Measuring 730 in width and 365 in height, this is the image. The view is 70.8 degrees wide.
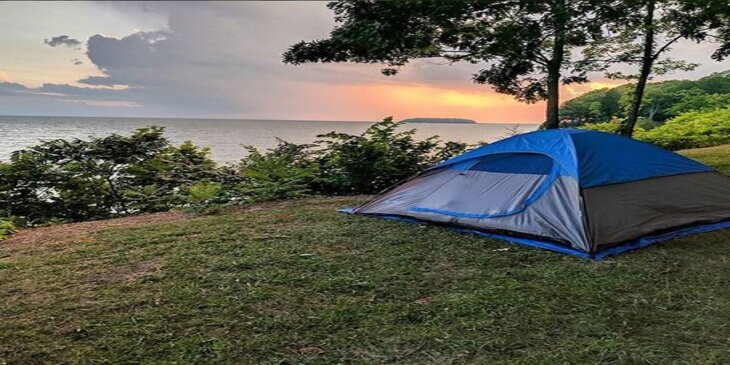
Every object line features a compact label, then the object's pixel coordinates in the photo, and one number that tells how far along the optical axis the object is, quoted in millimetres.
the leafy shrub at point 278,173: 6957
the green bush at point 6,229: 5086
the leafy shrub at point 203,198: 6166
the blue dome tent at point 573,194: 3887
